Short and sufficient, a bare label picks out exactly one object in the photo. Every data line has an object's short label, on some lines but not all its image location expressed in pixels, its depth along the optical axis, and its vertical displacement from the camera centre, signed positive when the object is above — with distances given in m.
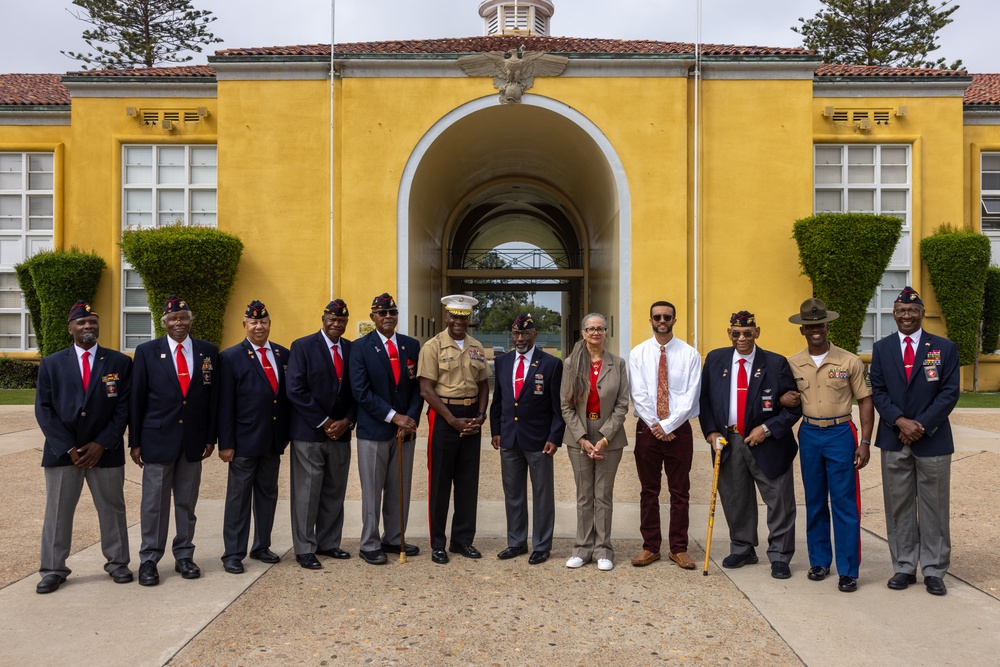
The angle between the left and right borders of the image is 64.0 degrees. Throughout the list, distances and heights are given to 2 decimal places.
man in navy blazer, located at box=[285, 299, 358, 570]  5.88 -0.72
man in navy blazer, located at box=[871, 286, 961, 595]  5.21 -0.67
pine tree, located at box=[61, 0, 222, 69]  32.72 +12.74
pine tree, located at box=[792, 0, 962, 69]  31.77 +12.53
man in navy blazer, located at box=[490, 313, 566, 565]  6.04 -0.70
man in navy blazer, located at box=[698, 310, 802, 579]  5.65 -0.69
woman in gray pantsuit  5.84 -0.65
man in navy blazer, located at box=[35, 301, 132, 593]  5.22 -0.68
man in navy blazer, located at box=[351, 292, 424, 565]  5.95 -0.60
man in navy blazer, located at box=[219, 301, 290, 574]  5.76 -0.69
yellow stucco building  16.75 +4.14
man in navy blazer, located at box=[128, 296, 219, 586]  5.44 -0.65
